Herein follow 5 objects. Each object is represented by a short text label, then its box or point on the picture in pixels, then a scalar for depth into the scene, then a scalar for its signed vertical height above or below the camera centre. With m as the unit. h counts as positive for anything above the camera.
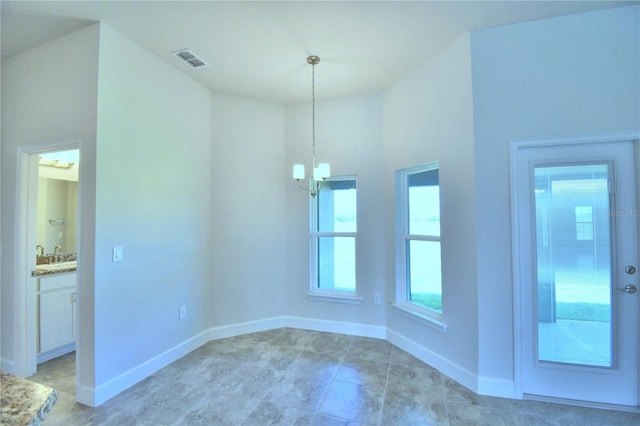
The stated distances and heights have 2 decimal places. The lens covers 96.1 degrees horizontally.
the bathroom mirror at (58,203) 3.70 +0.23
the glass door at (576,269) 2.21 -0.42
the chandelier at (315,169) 2.70 +0.50
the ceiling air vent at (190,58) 2.74 +1.60
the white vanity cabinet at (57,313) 2.88 -0.96
